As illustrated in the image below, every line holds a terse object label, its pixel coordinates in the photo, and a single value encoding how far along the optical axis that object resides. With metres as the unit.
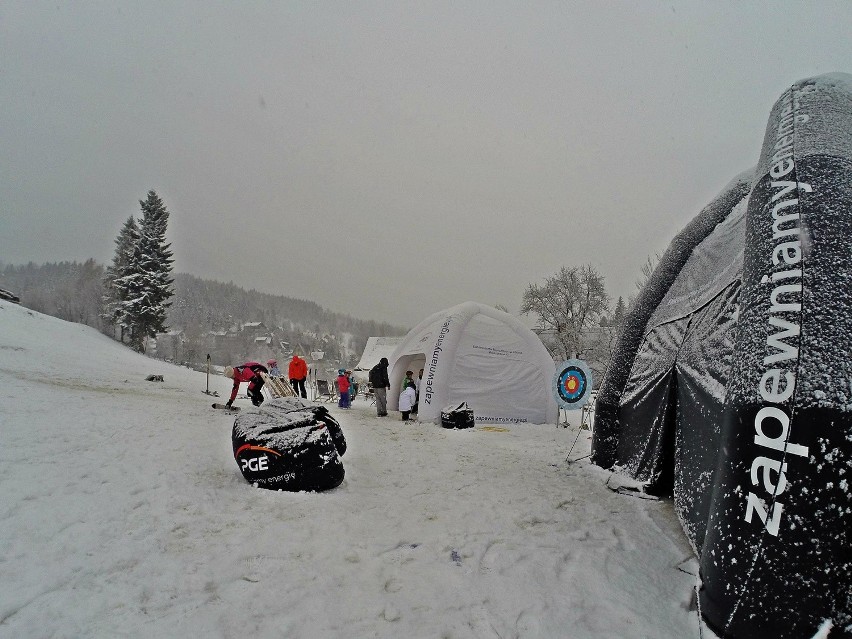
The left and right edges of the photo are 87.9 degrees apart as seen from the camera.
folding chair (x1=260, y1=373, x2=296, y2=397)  12.87
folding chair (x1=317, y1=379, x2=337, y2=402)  21.47
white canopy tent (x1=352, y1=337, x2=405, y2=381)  50.97
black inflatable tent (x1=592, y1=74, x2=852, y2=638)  2.00
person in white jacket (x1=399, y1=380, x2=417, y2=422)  12.10
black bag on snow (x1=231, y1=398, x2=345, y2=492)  4.34
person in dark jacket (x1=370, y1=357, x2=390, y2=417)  12.80
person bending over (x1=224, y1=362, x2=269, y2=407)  10.05
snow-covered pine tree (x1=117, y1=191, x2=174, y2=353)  32.50
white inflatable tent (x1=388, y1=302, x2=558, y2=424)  11.97
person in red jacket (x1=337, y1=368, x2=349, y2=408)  15.76
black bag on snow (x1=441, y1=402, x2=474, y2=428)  10.48
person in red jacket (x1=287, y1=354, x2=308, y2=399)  13.84
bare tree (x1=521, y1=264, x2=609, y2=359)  31.88
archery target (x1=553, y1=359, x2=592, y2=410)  8.71
